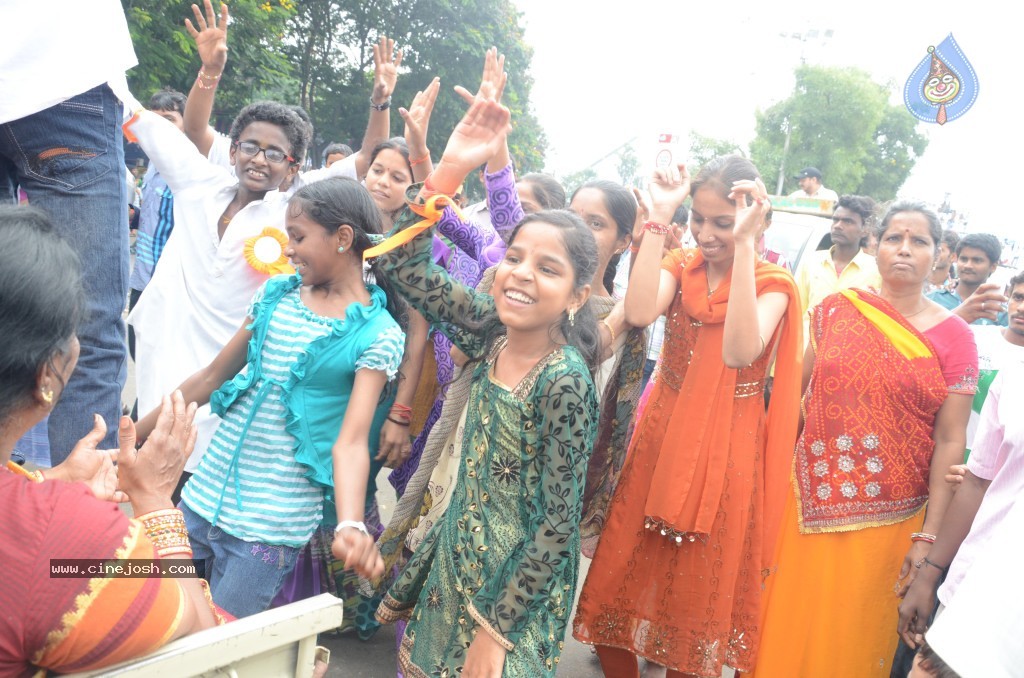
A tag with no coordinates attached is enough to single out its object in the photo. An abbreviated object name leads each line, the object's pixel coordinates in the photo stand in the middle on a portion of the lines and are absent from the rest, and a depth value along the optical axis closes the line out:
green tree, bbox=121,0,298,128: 10.45
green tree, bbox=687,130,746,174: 35.19
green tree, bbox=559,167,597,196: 55.84
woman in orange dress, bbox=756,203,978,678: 2.78
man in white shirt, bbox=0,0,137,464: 2.02
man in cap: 10.09
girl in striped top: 2.27
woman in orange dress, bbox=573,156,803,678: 2.64
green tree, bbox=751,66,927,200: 31.75
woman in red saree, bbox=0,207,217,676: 1.12
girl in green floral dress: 1.95
